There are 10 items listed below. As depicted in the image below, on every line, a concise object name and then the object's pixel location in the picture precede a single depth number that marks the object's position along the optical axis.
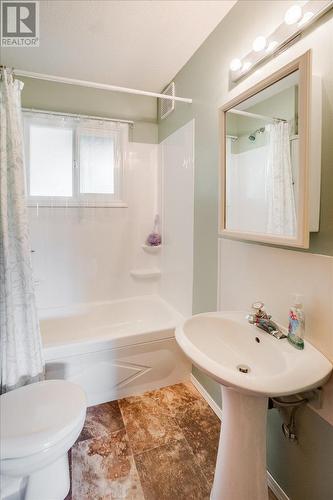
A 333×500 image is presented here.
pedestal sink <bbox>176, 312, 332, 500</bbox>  0.86
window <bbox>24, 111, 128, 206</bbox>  2.22
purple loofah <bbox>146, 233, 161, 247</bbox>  2.66
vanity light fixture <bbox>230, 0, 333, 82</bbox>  0.98
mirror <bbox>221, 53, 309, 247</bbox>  1.00
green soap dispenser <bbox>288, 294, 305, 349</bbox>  1.04
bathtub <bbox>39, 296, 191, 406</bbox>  1.76
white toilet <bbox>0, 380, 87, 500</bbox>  1.02
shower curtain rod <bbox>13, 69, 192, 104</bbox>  1.52
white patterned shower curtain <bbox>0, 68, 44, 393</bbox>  1.36
